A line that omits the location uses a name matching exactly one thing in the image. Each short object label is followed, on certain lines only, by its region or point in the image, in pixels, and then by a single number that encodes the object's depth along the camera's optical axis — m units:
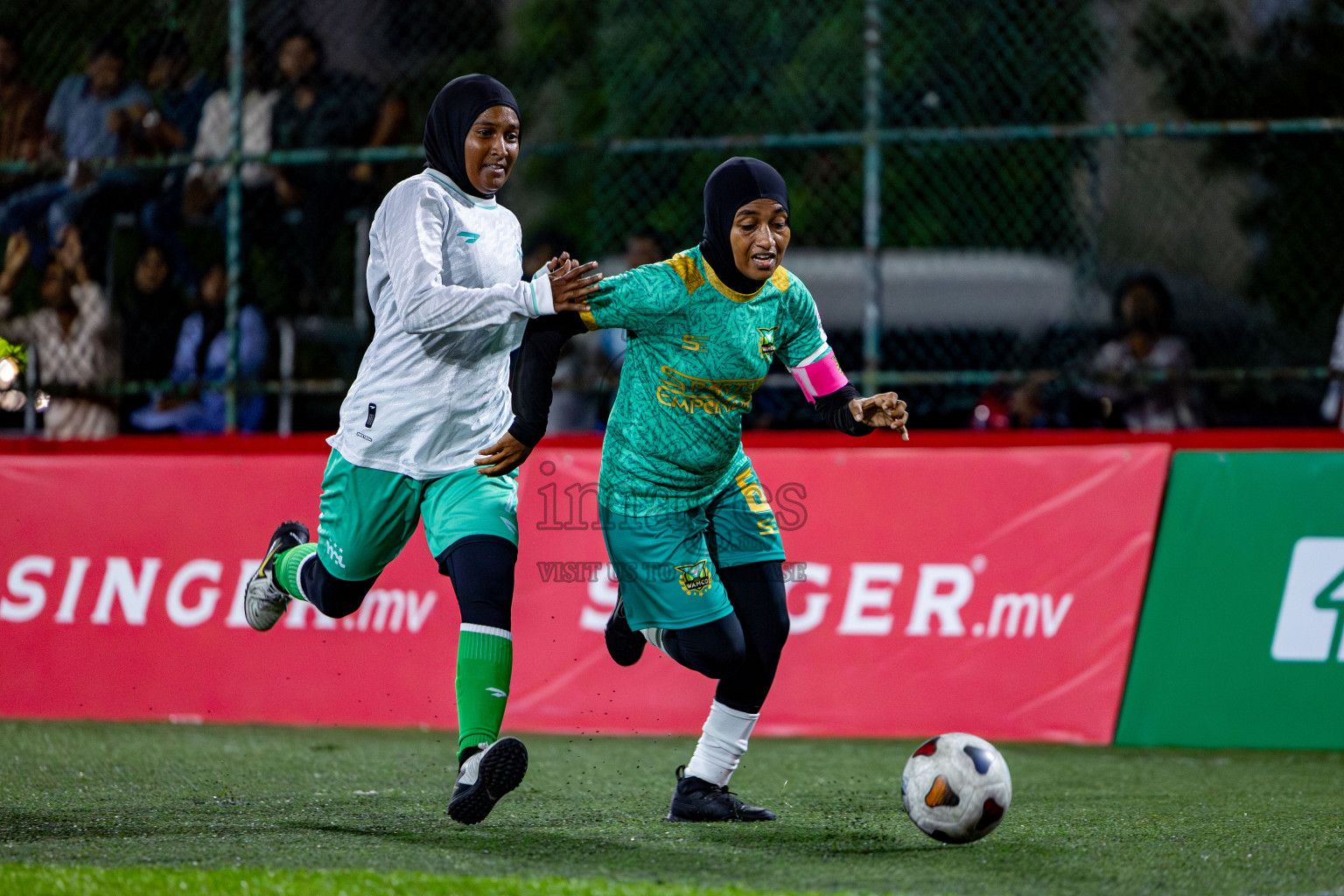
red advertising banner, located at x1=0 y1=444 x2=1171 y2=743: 14.51
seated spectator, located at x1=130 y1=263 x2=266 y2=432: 17.95
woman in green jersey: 9.44
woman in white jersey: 9.31
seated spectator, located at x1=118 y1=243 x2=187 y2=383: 18.37
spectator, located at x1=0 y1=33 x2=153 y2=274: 18.37
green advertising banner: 13.89
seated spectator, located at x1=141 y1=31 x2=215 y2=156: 18.44
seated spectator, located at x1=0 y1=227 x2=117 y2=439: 18.02
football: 8.80
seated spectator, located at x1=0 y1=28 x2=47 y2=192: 19.22
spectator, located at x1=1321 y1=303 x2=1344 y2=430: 16.97
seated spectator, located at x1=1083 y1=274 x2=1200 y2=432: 16.78
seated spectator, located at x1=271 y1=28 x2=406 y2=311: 18.05
